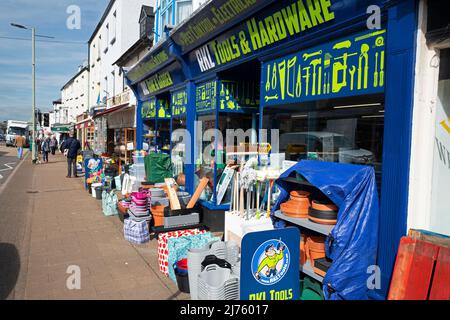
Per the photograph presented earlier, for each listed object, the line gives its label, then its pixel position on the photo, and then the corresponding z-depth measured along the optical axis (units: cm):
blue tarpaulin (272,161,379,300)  322
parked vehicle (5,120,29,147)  4603
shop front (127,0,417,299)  321
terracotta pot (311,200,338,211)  367
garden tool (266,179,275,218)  518
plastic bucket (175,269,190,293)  418
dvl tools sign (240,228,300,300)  314
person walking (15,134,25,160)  2725
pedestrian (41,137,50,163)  2364
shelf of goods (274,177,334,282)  359
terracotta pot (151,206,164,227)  652
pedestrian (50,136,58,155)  2968
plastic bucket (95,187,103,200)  1011
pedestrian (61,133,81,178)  1454
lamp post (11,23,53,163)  2243
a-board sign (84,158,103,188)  1120
